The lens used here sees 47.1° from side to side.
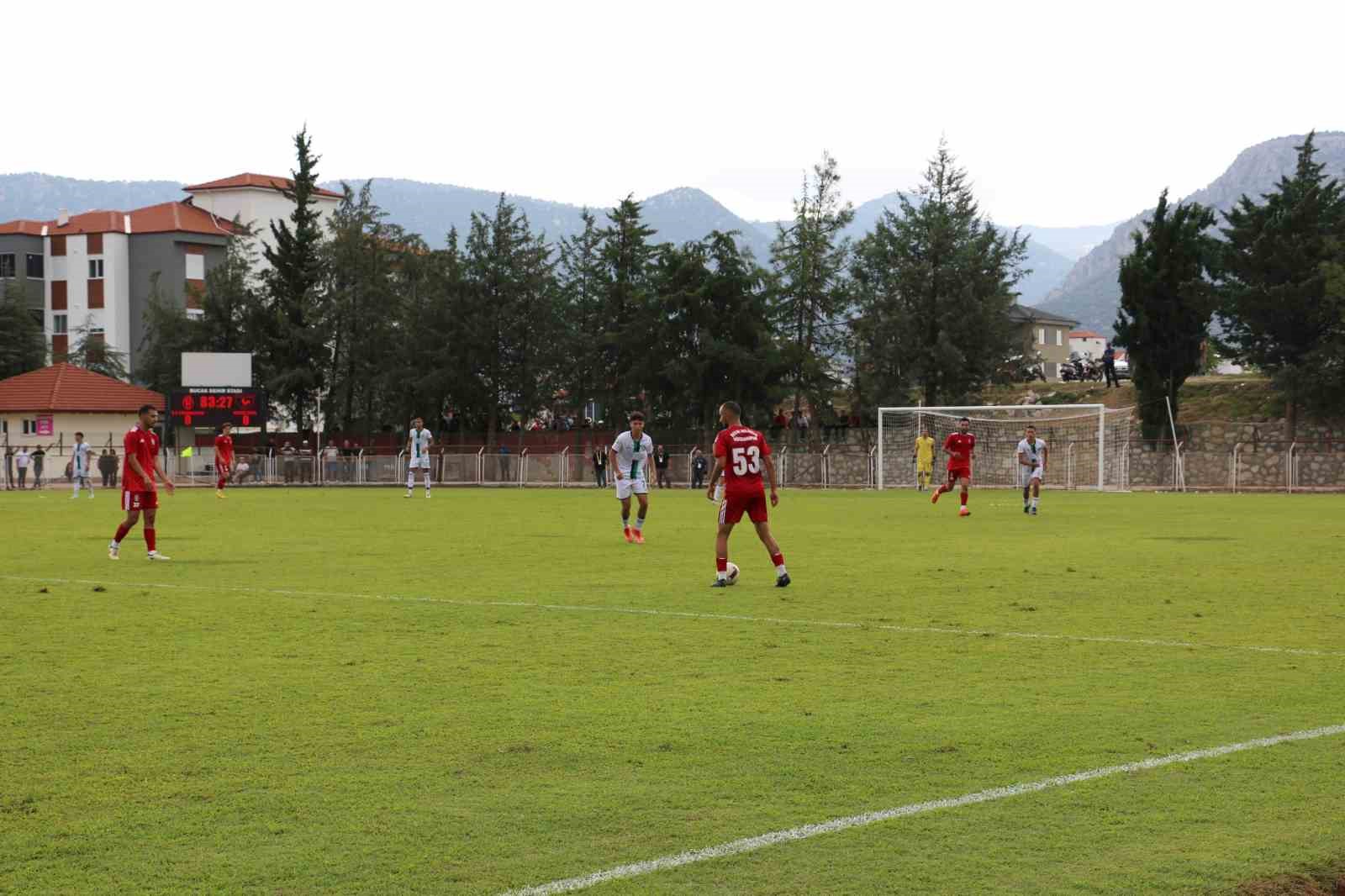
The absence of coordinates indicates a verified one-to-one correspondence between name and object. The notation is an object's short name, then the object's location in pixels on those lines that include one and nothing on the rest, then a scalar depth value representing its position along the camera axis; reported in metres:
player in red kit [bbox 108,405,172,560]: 18.69
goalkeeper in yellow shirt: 48.94
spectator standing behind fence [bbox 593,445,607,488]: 54.88
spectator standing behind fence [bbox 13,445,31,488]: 60.84
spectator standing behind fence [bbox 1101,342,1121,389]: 64.56
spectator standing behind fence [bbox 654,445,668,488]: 56.47
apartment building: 107.31
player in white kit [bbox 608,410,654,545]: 23.56
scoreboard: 56.78
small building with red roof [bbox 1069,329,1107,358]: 167.62
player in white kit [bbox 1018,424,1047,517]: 30.66
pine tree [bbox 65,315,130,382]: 93.00
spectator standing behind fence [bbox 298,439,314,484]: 61.59
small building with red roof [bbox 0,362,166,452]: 76.06
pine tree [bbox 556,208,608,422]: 67.19
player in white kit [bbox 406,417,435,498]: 40.56
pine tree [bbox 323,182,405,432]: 74.06
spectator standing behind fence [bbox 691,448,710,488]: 54.75
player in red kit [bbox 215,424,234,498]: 44.81
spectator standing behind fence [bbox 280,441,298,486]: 61.94
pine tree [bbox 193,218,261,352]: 76.50
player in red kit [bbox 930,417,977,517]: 30.94
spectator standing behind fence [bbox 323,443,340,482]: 60.91
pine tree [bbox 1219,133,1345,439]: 50.09
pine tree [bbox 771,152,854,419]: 63.25
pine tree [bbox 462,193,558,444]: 67.25
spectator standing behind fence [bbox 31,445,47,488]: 63.03
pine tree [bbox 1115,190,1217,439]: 53.72
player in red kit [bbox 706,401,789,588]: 15.03
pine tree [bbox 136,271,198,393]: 78.00
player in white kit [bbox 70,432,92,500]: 46.38
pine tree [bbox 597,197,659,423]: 60.88
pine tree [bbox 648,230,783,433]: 59.19
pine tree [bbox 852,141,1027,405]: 59.31
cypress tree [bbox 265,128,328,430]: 73.44
